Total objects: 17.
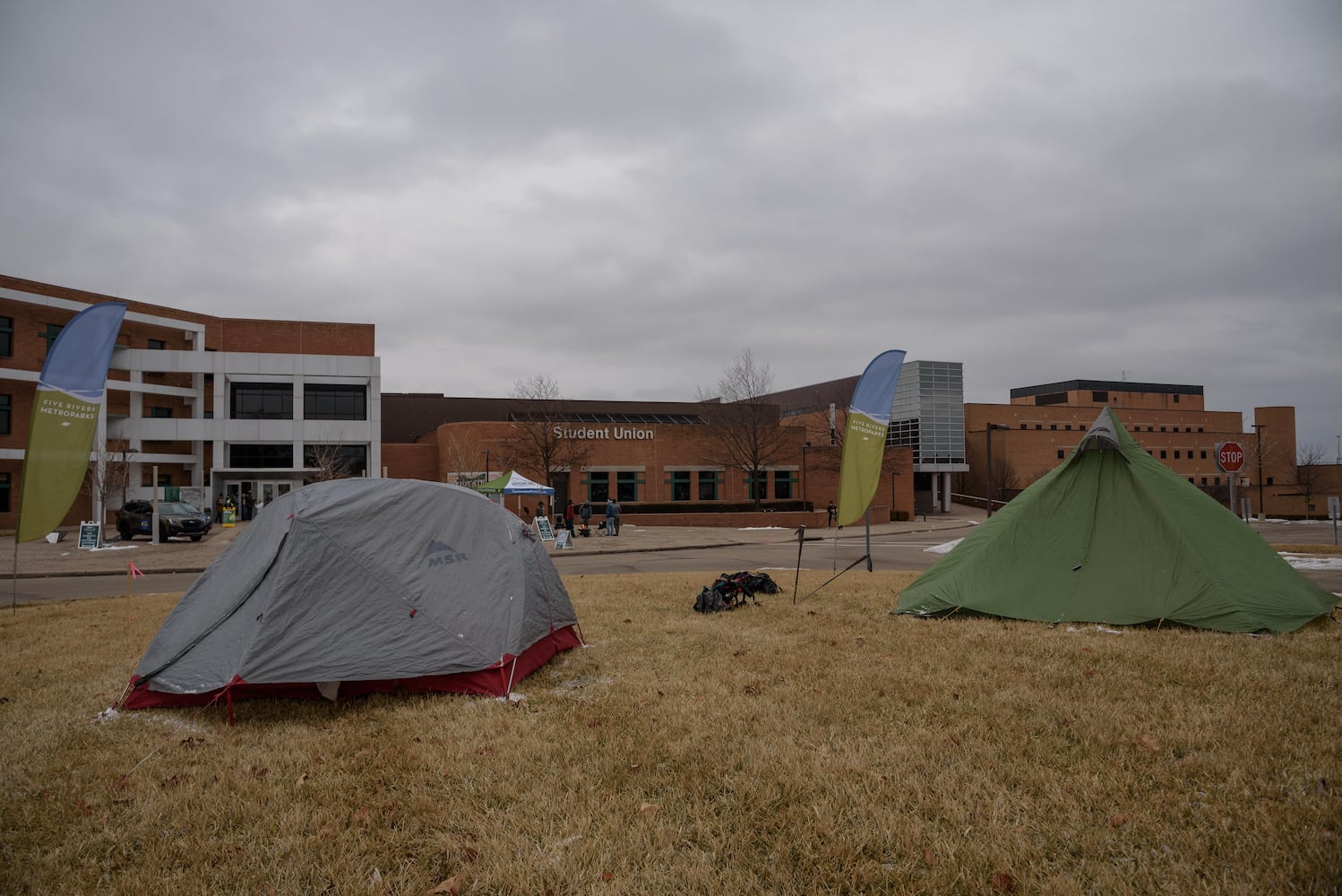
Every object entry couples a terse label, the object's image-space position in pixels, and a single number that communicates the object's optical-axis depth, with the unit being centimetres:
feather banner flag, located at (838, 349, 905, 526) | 1186
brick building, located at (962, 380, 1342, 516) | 6719
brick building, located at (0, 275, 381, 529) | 4372
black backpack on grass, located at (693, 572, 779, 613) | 1073
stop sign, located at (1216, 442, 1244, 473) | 1798
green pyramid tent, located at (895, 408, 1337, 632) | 839
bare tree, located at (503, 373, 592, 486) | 4447
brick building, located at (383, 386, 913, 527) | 4578
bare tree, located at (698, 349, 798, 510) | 4675
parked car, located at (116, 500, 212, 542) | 3031
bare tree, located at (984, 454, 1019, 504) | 6575
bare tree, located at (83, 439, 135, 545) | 3616
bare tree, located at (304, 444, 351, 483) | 4312
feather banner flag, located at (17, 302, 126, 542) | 1059
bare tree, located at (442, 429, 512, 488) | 4619
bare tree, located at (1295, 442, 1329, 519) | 6469
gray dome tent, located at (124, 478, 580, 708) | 601
